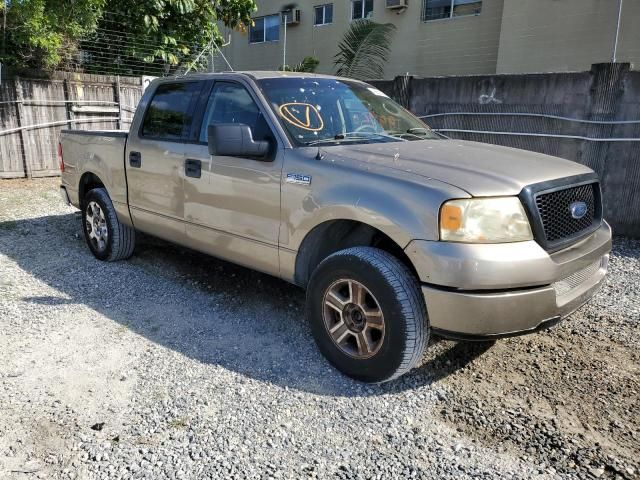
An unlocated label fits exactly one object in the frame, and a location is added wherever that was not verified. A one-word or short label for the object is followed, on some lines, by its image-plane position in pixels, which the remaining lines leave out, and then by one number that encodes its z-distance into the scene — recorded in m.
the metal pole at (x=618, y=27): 9.64
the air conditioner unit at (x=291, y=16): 17.19
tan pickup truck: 2.85
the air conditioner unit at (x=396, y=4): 14.24
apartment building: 10.87
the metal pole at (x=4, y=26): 9.78
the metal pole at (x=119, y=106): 11.91
